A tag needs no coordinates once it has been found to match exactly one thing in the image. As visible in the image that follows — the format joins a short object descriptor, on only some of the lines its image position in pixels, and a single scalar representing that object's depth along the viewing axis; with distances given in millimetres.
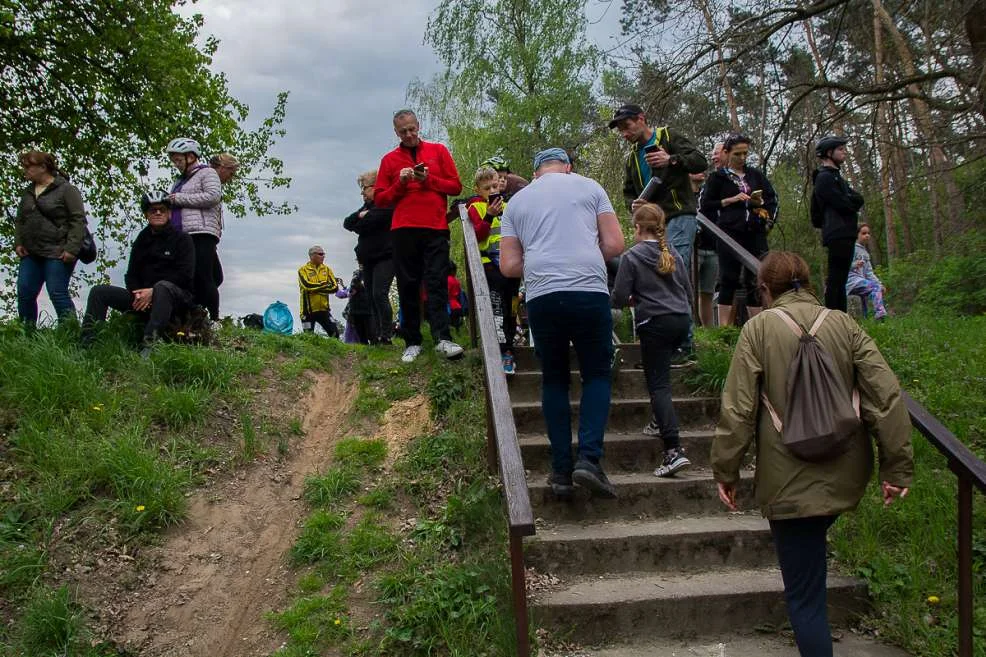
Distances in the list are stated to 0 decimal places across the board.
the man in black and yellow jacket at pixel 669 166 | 5703
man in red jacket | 6168
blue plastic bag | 9180
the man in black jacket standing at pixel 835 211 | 6359
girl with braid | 4539
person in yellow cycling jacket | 9672
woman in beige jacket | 2729
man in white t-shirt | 3922
